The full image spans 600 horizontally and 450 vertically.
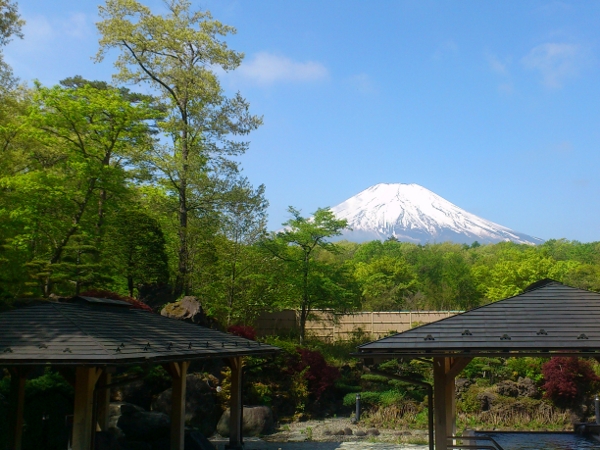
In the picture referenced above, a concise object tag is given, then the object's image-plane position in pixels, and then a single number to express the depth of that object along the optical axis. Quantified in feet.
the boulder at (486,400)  61.67
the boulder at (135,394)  52.06
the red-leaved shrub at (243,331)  64.13
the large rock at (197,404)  51.62
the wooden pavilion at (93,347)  27.25
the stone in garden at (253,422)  54.95
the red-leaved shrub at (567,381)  61.62
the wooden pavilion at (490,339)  27.40
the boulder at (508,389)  64.28
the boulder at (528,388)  63.93
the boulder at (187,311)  61.00
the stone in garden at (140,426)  41.73
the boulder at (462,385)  65.59
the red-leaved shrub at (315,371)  66.23
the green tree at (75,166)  56.08
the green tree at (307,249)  81.61
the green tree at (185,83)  76.33
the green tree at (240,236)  75.41
